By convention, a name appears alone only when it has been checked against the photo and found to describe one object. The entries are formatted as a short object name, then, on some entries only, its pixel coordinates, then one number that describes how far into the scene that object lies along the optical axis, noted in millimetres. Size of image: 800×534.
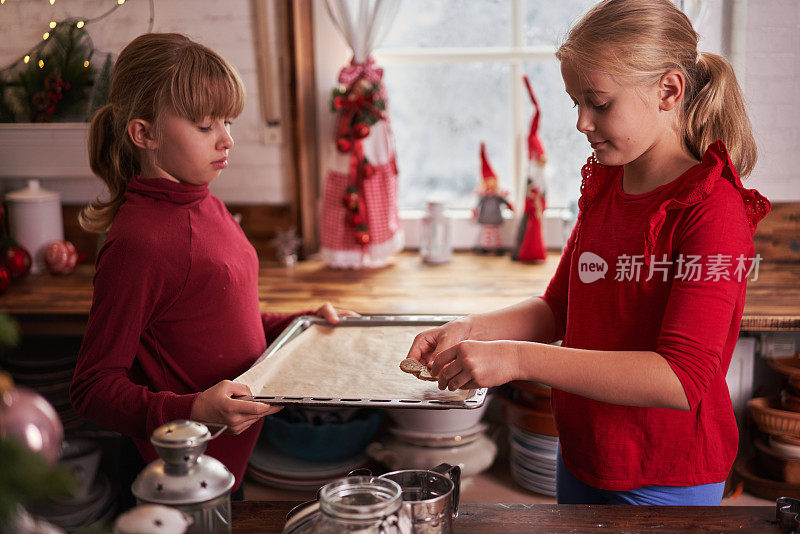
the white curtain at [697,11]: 2451
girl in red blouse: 1054
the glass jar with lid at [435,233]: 2723
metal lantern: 744
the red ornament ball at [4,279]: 2398
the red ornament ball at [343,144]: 2586
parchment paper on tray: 1262
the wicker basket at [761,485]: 2260
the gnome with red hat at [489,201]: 2760
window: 2783
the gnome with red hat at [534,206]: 2666
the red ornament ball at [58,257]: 2592
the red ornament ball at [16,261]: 2510
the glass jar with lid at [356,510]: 725
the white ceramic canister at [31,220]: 2660
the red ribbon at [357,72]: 2596
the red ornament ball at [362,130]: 2566
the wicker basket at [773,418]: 2195
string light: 2629
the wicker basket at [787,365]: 2205
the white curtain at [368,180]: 2594
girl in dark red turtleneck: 1235
